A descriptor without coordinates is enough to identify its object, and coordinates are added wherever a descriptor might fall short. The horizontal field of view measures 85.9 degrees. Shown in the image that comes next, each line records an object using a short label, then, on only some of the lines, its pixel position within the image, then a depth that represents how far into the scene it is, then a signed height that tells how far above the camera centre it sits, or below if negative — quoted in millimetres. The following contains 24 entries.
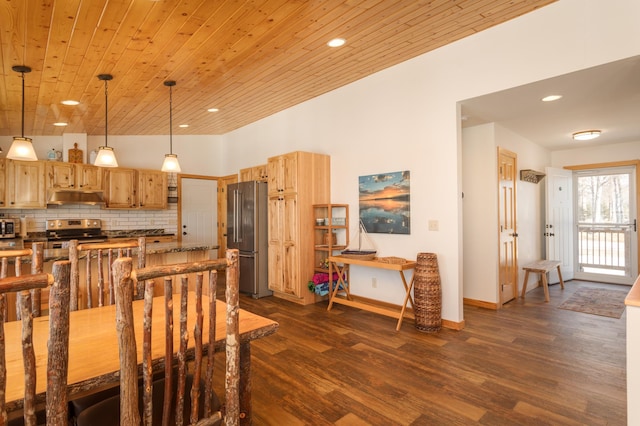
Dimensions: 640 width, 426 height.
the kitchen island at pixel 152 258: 2709 -387
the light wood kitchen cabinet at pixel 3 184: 5230 +534
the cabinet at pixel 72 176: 5566 +706
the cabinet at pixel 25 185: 5297 +536
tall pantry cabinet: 4715 +3
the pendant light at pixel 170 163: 3883 +619
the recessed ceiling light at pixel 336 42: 3347 +1719
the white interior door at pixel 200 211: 7062 +131
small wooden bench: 4781 -773
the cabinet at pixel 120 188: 6035 +532
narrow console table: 3758 -866
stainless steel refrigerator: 5172 -293
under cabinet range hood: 5473 +345
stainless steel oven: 5605 -207
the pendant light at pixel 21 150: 3150 +640
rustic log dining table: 1054 -486
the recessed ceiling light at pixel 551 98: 3572 +1223
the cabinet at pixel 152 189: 6359 +536
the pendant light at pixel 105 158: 3576 +630
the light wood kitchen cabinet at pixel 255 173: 6141 +811
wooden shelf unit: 4751 -218
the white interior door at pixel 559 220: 5887 -105
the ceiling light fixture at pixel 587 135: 5100 +1193
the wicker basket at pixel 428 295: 3562 -841
